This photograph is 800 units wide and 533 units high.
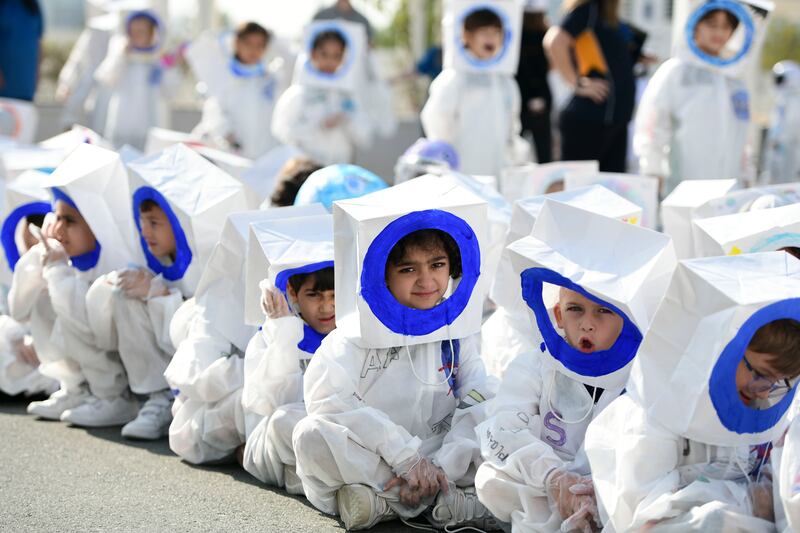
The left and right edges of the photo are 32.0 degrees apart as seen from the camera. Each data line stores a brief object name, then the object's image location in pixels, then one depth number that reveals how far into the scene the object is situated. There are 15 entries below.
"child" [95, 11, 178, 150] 11.52
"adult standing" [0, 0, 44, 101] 10.54
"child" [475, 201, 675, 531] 3.78
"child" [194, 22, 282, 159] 10.59
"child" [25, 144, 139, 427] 5.60
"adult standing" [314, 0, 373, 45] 11.22
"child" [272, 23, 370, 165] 9.62
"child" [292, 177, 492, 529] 4.15
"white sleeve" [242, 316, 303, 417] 4.45
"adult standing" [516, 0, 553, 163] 9.60
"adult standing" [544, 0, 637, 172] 8.14
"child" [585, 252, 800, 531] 3.38
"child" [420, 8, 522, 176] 8.27
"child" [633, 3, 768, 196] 7.52
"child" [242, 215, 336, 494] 4.47
